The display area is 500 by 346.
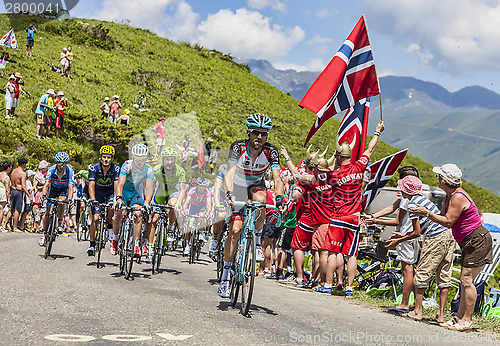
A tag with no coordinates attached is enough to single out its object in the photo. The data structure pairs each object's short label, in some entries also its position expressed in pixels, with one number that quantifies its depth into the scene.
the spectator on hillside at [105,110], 32.19
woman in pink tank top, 7.86
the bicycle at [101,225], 11.88
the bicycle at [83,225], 17.52
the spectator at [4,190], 16.81
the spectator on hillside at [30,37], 35.99
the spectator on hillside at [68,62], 41.69
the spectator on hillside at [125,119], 31.82
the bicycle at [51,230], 12.25
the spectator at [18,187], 16.89
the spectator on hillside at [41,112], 24.56
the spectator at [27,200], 17.42
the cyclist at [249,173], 7.99
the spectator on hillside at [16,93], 24.64
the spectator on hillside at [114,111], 31.73
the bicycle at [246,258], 7.32
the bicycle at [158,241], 11.55
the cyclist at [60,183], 12.62
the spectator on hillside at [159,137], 30.52
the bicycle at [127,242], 10.36
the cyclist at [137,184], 11.15
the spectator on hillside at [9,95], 24.27
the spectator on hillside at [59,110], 26.55
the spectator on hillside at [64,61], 40.94
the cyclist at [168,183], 12.17
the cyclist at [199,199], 15.44
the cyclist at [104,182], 11.61
